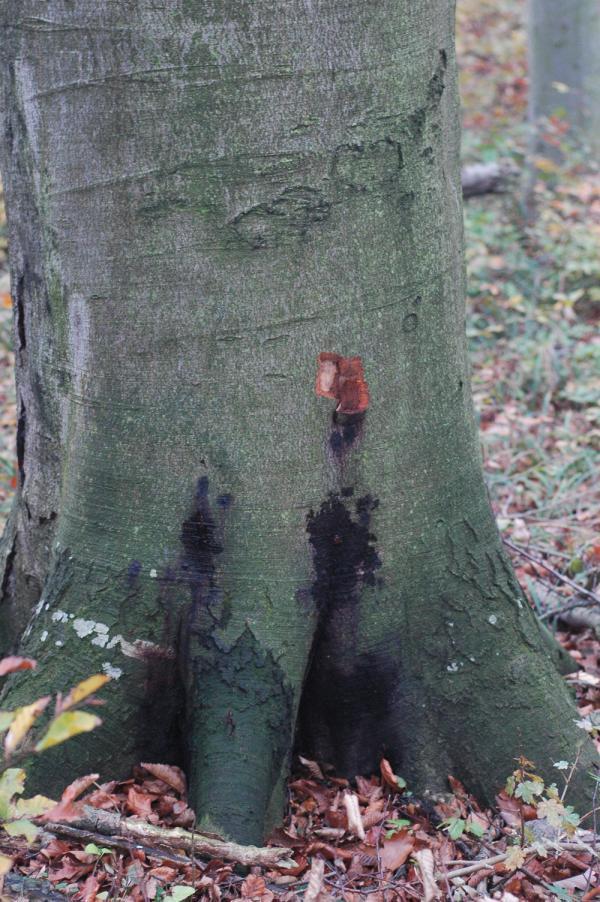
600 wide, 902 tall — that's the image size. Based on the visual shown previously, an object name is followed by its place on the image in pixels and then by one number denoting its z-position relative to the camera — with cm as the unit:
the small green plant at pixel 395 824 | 231
